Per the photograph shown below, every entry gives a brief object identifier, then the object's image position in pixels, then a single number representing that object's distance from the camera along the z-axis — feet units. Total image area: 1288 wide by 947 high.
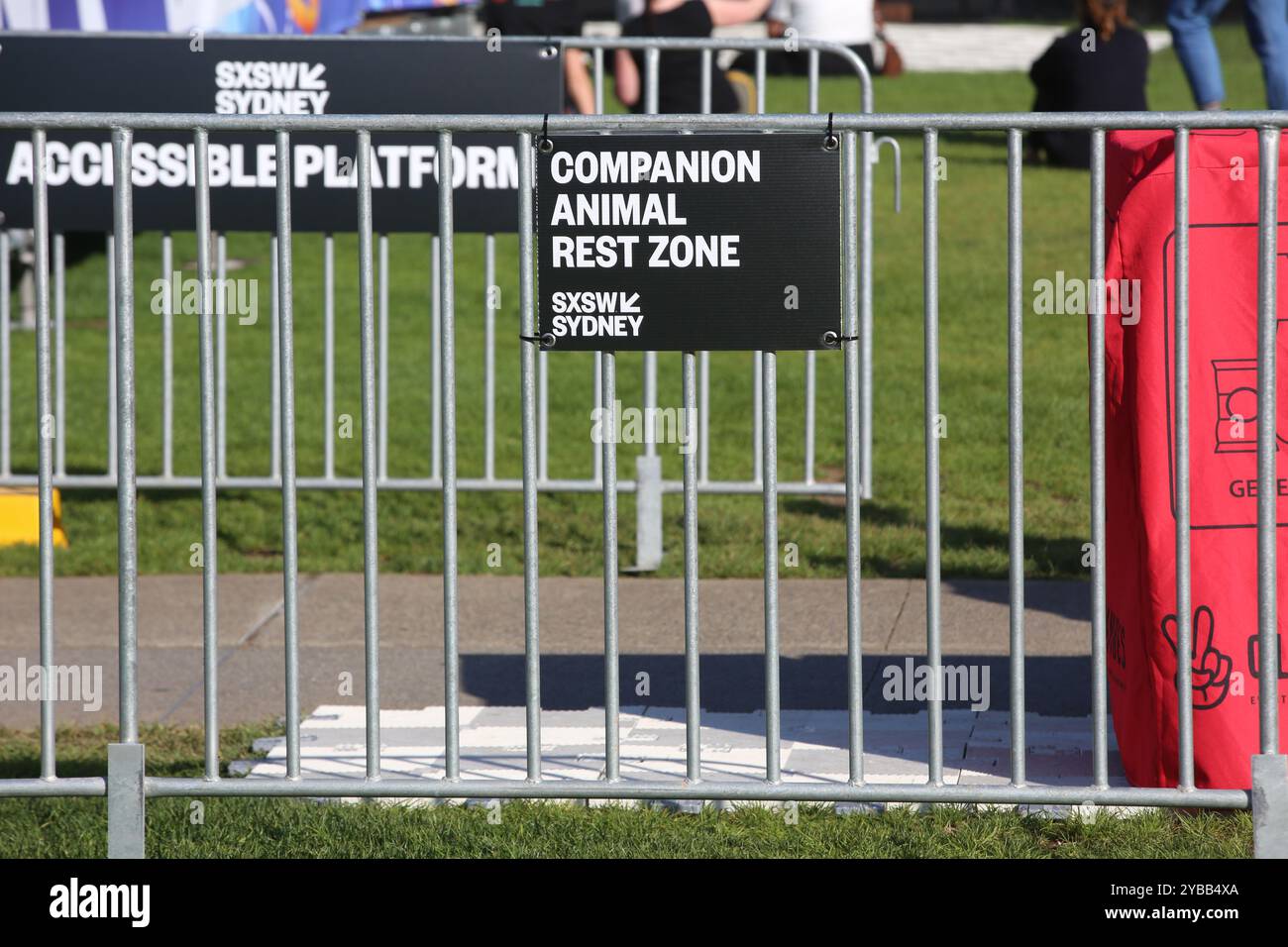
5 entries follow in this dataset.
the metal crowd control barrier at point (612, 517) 28.04
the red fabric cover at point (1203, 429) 29.37
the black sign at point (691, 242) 28.14
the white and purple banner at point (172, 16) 79.15
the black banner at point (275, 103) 48.91
